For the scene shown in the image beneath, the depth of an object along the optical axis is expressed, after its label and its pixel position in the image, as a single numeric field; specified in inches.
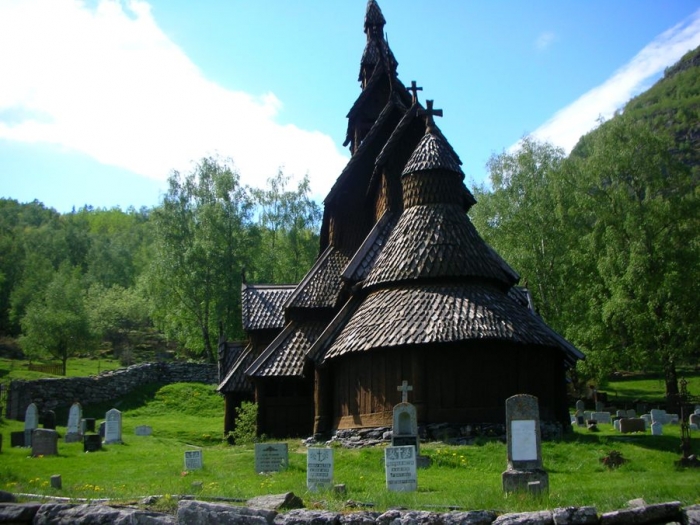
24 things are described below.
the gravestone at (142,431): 1045.2
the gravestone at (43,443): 779.4
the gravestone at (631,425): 940.6
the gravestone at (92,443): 840.3
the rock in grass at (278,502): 358.3
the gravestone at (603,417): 1094.4
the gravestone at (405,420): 674.2
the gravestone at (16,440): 882.8
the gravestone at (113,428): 906.7
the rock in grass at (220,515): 335.6
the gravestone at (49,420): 1034.7
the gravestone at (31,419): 967.6
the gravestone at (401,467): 490.3
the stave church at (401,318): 756.0
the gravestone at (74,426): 918.4
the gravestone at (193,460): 635.5
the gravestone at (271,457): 606.2
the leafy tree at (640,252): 1342.3
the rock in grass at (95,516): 347.3
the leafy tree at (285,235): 2065.7
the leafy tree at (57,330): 1962.4
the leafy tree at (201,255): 1870.1
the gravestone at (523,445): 441.4
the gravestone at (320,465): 501.7
